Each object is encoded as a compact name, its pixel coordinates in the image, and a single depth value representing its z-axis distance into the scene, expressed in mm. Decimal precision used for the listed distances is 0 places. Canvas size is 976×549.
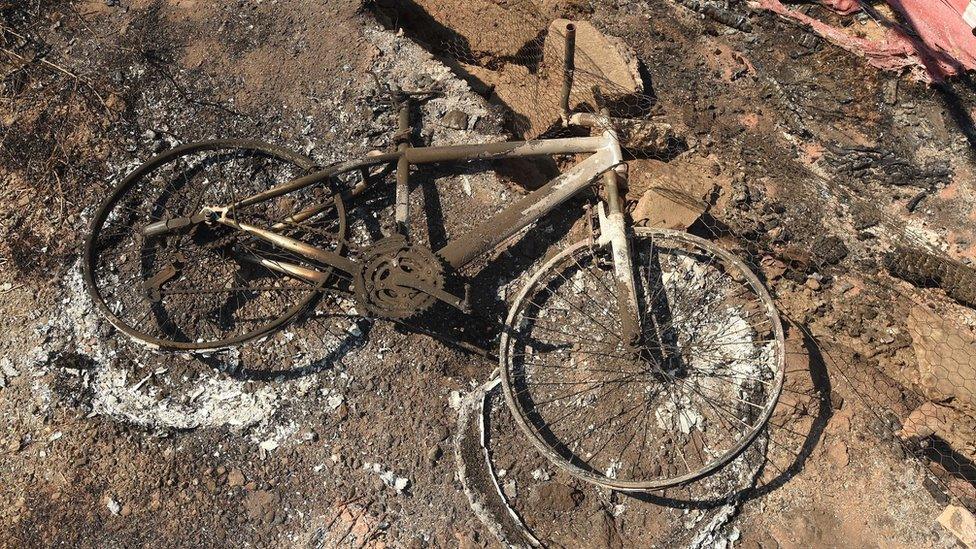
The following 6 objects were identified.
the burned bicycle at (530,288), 3688
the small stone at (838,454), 3881
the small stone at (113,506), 3674
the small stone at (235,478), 3775
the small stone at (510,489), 3805
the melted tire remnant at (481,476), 3725
